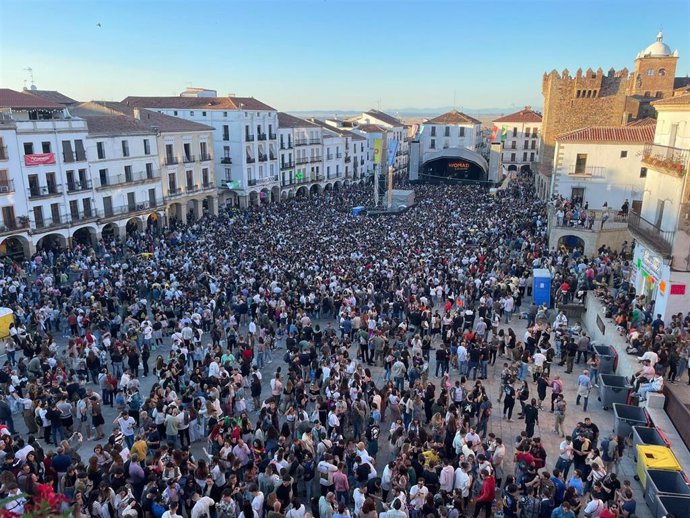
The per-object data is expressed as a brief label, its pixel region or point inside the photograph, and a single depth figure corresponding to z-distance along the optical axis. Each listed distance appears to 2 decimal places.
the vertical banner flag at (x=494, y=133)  69.12
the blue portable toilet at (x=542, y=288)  20.50
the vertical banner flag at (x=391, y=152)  46.41
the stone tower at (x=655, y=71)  56.88
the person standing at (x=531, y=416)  11.70
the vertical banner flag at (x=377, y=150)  47.53
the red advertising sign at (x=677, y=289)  16.88
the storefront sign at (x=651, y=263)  18.02
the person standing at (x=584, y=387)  13.30
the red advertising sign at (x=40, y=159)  30.24
